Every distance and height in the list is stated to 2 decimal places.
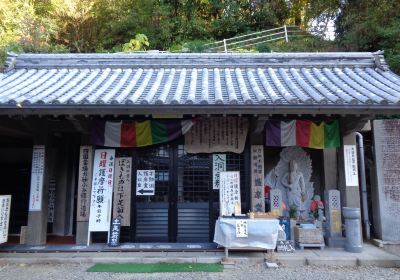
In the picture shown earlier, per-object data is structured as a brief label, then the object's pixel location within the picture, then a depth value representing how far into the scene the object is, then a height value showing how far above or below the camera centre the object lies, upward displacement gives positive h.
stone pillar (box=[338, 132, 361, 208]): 8.63 +0.18
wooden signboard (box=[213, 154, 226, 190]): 8.94 +0.73
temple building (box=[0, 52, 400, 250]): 8.52 +1.05
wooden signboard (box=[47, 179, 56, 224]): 10.44 -0.13
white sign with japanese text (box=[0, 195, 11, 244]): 8.01 -0.48
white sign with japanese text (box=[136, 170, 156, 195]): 8.96 +0.29
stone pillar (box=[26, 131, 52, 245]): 8.62 -0.35
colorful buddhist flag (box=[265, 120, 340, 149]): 8.61 +1.49
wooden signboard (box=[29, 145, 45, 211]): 8.75 +0.40
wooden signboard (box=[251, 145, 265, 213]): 8.66 +0.40
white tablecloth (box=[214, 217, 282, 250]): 7.43 -0.84
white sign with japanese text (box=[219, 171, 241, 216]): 8.43 +0.07
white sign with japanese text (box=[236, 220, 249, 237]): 7.43 -0.71
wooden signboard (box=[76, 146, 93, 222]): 8.75 +0.31
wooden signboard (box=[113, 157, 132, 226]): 8.79 +0.11
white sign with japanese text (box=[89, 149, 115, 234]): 8.55 +0.11
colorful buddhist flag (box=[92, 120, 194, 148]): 8.62 +1.54
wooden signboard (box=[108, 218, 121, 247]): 8.35 -0.91
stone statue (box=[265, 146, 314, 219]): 9.34 +0.44
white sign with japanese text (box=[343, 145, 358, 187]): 8.66 +0.75
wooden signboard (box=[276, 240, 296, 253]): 8.07 -1.16
